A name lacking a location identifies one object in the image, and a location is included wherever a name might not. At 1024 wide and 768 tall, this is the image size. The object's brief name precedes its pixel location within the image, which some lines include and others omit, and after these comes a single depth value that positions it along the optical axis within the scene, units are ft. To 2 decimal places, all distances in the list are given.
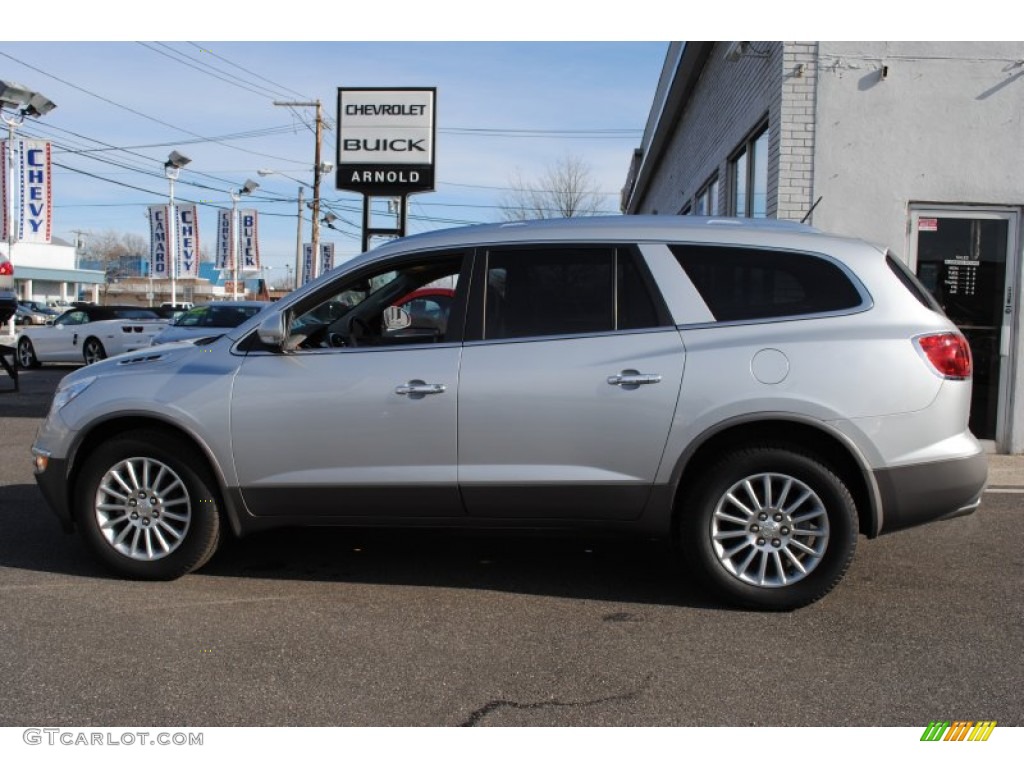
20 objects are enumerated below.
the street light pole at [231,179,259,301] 158.10
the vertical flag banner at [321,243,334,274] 164.35
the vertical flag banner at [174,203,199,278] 142.72
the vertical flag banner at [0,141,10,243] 90.58
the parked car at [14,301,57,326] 158.10
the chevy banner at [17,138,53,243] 90.84
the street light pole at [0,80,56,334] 88.07
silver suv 14.49
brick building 28.94
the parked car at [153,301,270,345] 51.83
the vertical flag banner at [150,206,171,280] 138.82
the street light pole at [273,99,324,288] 125.90
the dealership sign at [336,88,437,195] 44.29
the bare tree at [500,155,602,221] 101.91
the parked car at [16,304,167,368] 64.54
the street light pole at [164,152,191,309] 137.18
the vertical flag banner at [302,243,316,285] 138.38
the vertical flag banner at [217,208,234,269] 159.22
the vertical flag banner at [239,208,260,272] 159.63
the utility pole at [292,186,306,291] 161.07
